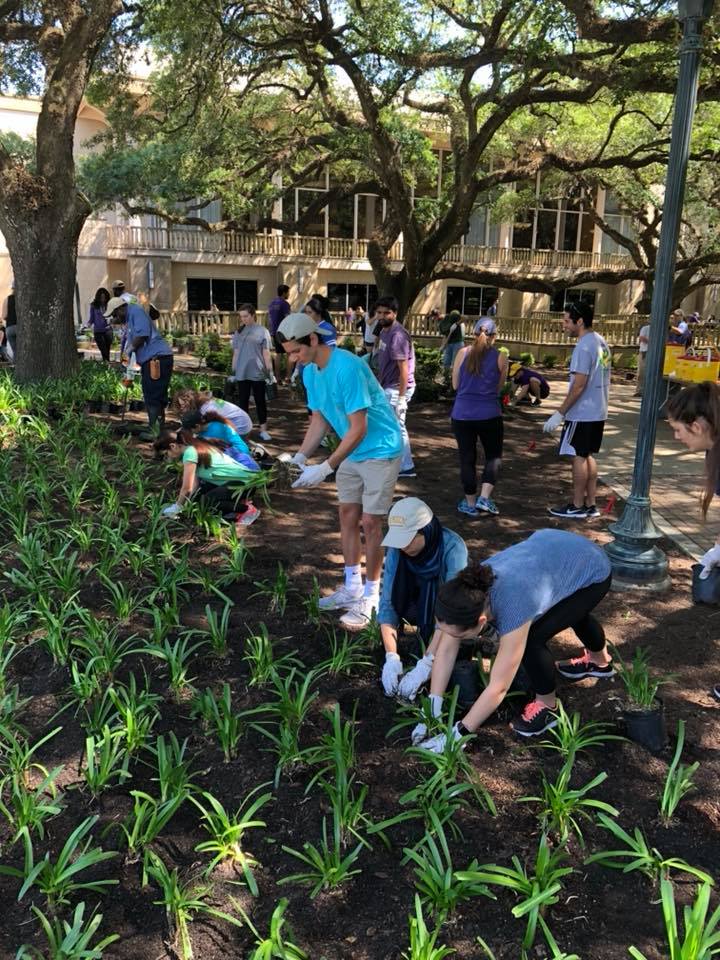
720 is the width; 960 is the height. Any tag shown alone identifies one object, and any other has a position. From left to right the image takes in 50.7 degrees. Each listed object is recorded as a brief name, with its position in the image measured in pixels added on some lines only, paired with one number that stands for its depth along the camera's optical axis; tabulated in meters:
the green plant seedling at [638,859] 2.32
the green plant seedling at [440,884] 2.22
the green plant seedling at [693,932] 1.91
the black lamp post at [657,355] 4.29
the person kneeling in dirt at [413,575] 3.10
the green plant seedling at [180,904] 2.20
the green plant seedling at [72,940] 2.05
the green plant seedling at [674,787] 2.60
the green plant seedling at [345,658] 3.49
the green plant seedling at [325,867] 2.35
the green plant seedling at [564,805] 2.53
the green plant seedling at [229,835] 2.40
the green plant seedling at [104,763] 2.73
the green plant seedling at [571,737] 2.78
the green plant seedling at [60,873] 2.26
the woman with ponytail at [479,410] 5.86
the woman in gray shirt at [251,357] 8.03
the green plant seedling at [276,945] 2.04
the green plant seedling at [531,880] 2.11
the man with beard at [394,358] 6.87
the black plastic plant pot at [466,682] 3.18
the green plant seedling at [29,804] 2.53
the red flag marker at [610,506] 6.27
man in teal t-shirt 3.94
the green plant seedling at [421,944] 1.98
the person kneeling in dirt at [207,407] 5.43
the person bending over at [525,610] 2.65
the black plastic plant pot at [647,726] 3.01
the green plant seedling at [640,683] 3.04
